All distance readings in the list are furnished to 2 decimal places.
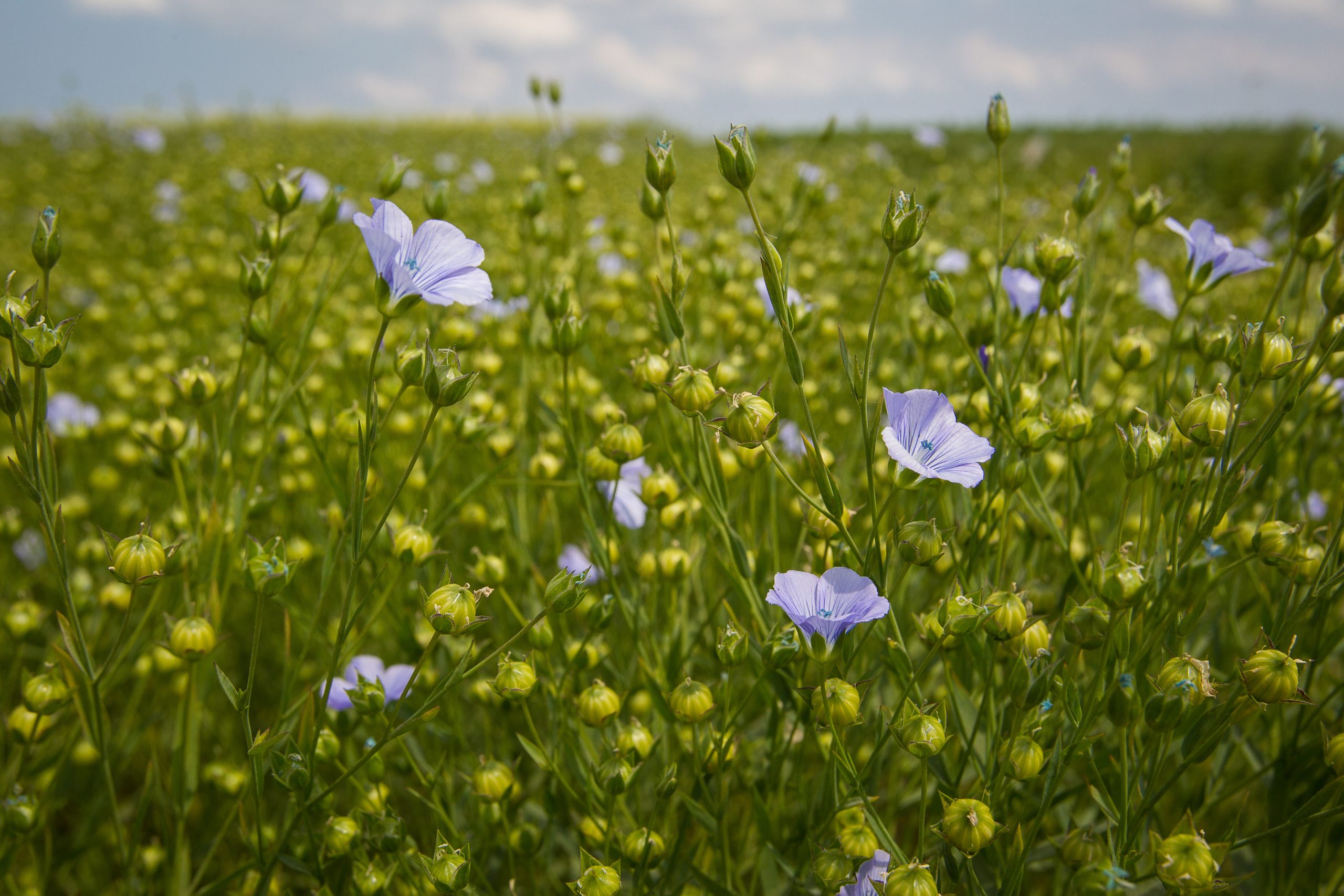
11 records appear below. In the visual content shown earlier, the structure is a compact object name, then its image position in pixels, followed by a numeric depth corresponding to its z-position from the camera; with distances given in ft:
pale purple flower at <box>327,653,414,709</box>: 0.88
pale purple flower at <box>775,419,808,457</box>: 1.25
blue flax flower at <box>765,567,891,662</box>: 0.71
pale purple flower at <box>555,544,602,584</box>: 1.03
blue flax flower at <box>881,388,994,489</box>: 0.75
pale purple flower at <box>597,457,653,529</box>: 1.02
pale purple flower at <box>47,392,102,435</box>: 1.60
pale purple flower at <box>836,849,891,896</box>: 0.77
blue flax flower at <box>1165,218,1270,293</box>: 0.92
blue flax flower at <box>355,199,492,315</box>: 0.74
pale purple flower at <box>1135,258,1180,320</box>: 1.29
